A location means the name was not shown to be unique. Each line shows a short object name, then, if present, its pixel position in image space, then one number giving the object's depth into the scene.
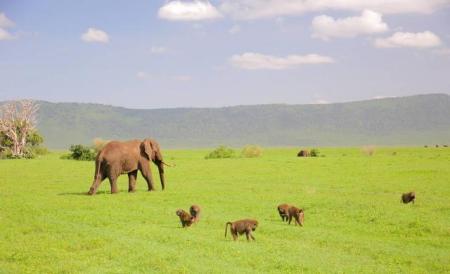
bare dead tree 85.44
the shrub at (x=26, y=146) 86.44
